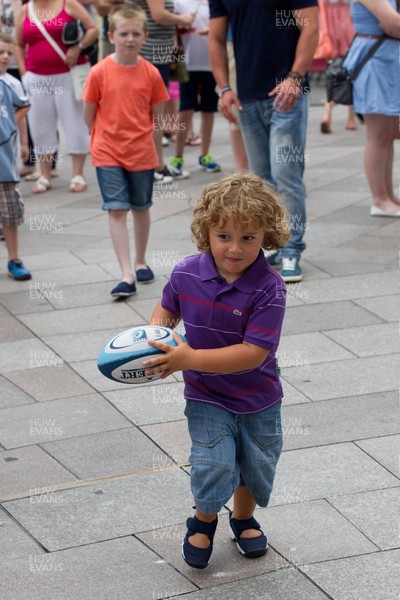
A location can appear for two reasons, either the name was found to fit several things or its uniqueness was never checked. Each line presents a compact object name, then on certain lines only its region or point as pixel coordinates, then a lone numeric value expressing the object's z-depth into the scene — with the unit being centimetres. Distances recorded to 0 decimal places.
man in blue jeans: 974
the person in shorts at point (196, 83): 1505
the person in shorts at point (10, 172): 1036
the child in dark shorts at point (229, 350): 494
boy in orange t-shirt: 977
